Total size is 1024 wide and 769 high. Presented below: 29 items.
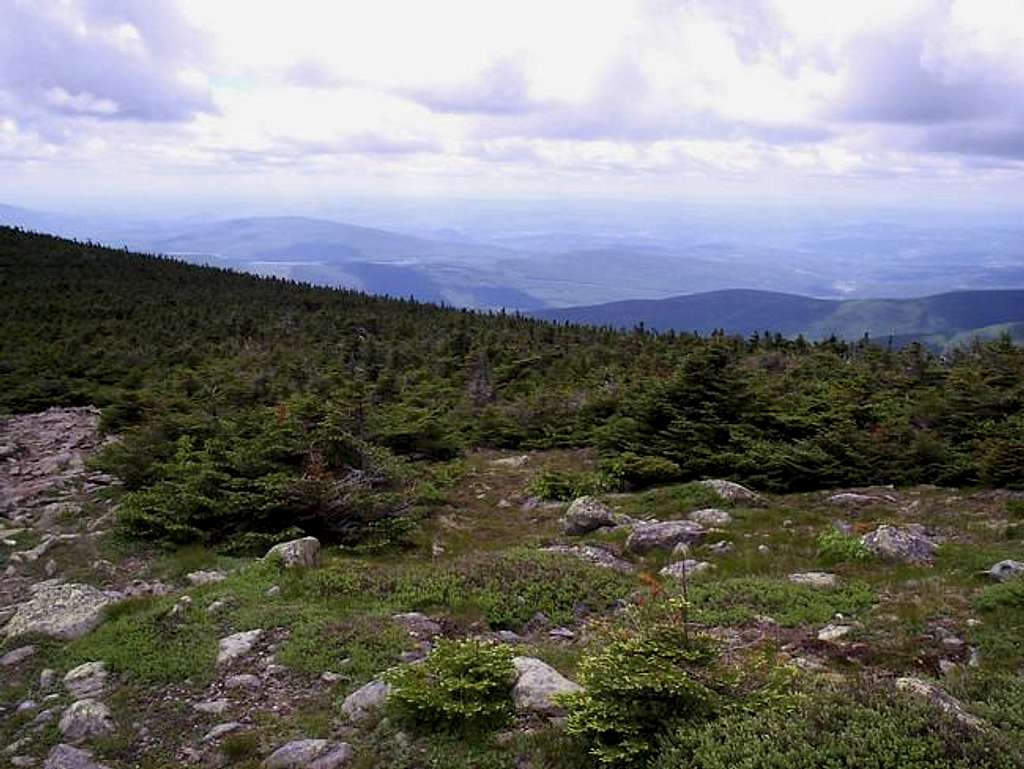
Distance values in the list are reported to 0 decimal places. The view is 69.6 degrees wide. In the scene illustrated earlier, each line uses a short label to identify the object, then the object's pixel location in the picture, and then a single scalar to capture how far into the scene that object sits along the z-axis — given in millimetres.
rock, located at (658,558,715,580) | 11414
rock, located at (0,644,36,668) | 9136
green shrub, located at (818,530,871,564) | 11578
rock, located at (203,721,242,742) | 7332
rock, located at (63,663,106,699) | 8377
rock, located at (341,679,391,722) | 7367
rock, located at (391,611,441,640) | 9375
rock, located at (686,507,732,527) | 13797
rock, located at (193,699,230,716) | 7836
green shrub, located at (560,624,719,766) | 5652
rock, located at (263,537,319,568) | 11734
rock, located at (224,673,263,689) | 8297
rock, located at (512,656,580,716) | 6988
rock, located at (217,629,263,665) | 8891
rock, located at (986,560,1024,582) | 10070
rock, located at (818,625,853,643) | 8641
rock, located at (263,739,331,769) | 6695
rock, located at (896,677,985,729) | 5312
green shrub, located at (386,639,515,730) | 6734
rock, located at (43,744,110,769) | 6984
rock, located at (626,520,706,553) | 12797
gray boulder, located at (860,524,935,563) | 11359
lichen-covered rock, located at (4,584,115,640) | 9867
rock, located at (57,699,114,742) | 7531
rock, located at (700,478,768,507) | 15070
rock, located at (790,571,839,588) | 10558
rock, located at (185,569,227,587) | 11527
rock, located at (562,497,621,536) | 14156
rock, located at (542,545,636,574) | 11883
